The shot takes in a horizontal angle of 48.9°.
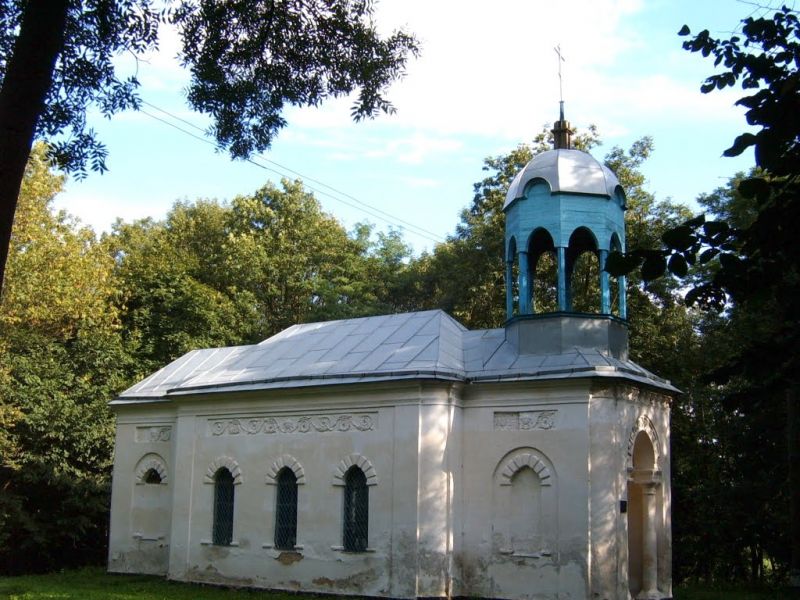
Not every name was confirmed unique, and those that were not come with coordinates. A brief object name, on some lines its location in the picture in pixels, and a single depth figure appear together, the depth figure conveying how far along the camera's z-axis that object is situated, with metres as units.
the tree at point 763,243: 5.13
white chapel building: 15.46
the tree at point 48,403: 25.08
